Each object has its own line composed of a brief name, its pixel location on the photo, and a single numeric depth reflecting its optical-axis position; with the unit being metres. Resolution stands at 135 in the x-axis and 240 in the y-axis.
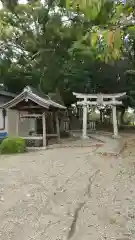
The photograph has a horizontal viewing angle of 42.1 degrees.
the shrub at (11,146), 7.41
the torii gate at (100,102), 10.99
